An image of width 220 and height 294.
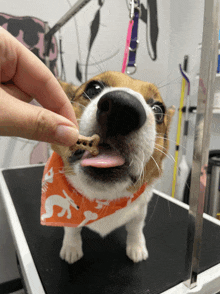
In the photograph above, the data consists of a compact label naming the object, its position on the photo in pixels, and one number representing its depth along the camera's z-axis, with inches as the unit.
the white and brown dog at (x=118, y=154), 18.0
